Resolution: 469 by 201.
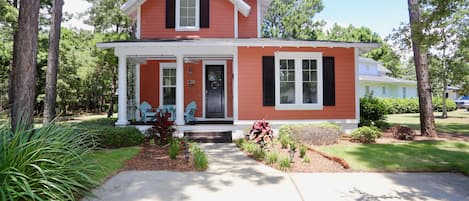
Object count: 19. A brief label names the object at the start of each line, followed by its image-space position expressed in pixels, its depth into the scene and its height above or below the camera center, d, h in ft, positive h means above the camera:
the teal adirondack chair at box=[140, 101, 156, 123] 34.27 -0.87
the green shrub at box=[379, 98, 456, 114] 80.74 +0.01
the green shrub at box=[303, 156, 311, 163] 20.59 -3.76
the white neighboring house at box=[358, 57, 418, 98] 88.53 +6.50
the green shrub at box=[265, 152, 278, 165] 20.38 -3.65
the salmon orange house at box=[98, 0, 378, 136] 31.65 +3.11
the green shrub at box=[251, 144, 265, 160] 21.98 -3.58
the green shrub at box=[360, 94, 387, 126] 37.50 -0.61
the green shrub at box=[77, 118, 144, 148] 26.18 -2.80
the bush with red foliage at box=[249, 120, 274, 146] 24.48 -2.33
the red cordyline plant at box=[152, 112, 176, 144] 28.22 -2.04
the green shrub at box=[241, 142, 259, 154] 23.81 -3.42
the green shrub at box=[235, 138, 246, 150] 27.38 -3.47
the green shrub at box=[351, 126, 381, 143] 28.30 -2.82
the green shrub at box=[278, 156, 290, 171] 19.10 -3.80
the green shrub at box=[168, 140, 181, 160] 21.85 -3.33
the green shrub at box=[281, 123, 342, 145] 28.09 -2.71
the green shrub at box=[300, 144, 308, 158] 21.81 -3.41
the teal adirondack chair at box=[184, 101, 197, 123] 35.15 -0.79
